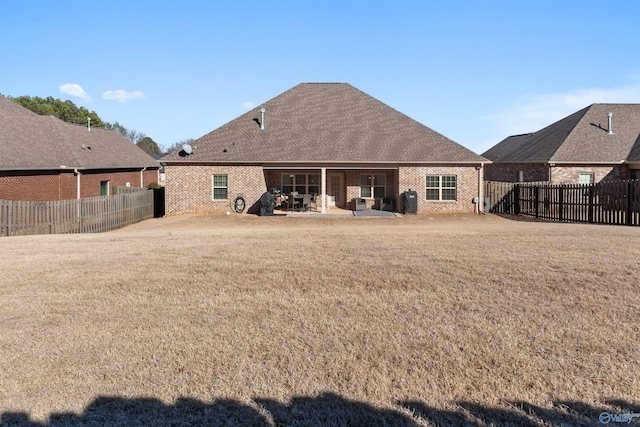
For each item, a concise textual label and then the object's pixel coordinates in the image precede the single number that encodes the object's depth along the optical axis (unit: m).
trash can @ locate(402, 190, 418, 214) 25.88
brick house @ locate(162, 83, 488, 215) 26.28
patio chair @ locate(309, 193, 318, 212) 27.34
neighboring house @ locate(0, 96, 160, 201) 24.06
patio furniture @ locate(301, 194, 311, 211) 26.61
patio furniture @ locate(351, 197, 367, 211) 26.64
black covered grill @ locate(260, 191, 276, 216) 25.03
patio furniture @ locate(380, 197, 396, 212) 27.09
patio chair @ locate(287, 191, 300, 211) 26.62
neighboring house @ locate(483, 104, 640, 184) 29.27
